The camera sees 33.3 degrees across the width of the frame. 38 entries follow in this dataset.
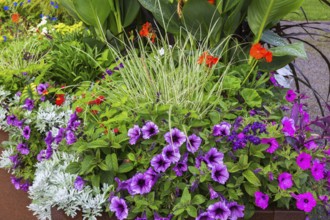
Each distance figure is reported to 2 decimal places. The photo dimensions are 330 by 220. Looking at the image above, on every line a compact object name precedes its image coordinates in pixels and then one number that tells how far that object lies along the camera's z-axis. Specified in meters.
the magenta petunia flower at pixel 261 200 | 1.95
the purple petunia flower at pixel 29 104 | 2.67
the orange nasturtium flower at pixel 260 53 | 2.44
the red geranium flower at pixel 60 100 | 2.65
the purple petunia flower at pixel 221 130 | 2.07
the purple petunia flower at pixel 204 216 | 1.91
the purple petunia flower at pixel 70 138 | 2.21
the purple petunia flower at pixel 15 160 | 2.58
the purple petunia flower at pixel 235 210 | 1.94
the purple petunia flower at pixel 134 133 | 2.06
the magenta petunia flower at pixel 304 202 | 1.95
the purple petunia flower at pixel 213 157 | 1.98
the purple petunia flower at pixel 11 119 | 2.63
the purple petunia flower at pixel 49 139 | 2.37
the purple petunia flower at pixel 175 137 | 2.01
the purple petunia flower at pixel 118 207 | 1.94
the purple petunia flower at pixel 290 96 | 2.61
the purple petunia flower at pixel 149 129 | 2.05
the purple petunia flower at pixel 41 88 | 2.77
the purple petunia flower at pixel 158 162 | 1.98
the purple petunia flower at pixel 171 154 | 1.97
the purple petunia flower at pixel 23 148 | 2.55
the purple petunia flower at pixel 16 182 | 2.59
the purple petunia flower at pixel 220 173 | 1.94
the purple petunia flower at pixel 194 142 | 2.03
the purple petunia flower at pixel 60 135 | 2.32
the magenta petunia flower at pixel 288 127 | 2.09
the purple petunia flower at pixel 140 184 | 1.95
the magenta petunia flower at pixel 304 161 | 1.98
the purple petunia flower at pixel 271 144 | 2.03
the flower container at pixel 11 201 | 2.76
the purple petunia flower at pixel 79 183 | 2.05
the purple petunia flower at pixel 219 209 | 1.90
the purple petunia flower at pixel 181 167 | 2.00
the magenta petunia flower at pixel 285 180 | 1.96
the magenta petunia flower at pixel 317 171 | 2.01
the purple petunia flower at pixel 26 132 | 2.52
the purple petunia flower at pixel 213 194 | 1.94
